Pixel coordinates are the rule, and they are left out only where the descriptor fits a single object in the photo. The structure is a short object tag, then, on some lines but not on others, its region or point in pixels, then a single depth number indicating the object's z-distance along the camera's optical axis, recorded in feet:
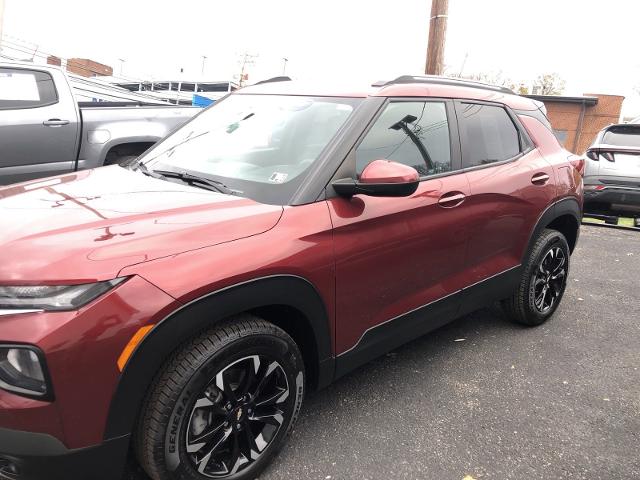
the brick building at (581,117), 98.84
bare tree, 168.55
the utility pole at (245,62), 107.37
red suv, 5.43
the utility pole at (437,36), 26.22
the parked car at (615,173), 22.79
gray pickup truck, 16.84
